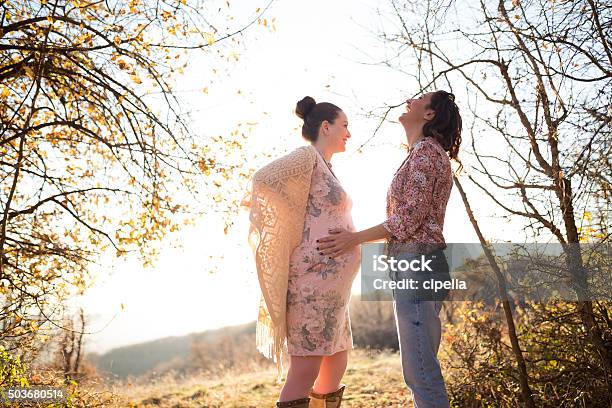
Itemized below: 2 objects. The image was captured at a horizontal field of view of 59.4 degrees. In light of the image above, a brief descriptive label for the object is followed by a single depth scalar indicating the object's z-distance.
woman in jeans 2.30
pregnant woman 2.67
